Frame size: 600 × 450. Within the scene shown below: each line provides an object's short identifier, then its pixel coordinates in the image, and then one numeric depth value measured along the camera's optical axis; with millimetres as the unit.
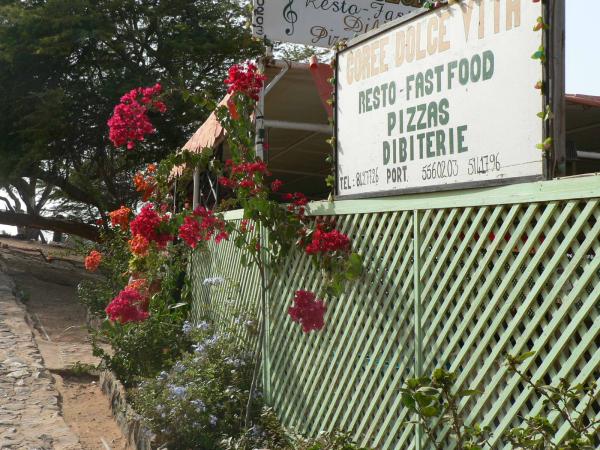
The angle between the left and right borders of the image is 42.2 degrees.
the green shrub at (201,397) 5571
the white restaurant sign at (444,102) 3451
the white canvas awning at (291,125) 6988
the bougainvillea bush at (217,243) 5016
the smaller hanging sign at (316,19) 6590
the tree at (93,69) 17719
